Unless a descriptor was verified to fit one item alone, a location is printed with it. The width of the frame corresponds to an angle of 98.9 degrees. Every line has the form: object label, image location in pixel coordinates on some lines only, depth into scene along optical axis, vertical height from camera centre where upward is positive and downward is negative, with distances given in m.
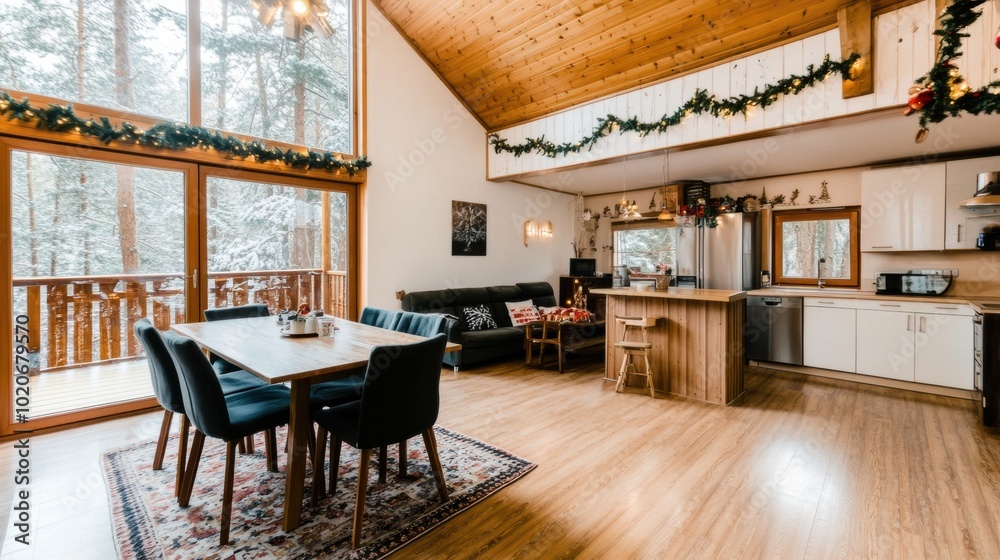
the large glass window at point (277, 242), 4.09 +0.35
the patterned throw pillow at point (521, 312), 5.86 -0.52
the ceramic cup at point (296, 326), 2.66 -0.32
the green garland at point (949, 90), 2.26 +1.11
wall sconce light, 7.06 +0.78
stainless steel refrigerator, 5.43 +0.27
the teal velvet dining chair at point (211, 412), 1.89 -0.67
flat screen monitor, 7.38 +0.13
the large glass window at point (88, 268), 3.22 +0.07
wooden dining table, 1.89 -0.39
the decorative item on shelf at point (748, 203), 5.75 +0.96
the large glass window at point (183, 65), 3.24 +1.88
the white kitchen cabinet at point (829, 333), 4.57 -0.66
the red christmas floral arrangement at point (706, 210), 5.48 +0.83
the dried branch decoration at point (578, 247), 7.82 +0.51
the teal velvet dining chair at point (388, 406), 1.86 -0.61
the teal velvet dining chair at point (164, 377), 2.20 -0.54
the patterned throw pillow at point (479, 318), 5.57 -0.56
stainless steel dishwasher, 4.92 -0.66
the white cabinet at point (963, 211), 4.12 +0.61
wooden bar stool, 4.10 -0.68
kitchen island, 3.83 -0.62
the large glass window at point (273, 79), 3.99 +2.01
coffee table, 5.01 -0.77
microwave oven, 4.33 -0.10
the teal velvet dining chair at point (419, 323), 2.69 -0.32
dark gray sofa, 5.03 -0.56
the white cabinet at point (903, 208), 4.32 +0.68
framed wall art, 5.96 +0.67
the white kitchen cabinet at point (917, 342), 3.96 -0.67
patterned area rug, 1.92 -1.20
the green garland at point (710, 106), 3.40 +1.57
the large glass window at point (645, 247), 6.71 +0.45
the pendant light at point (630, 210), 4.66 +0.70
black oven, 3.25 -0.73
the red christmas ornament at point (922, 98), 2.38 +0.98
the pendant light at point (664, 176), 4.43 +1.31
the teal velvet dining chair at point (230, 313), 3.12 -0.31
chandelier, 2.54 +1.61
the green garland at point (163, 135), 3.01 +1.16
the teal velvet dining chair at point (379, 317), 3.12 -0.32
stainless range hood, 3.51 +0.69
